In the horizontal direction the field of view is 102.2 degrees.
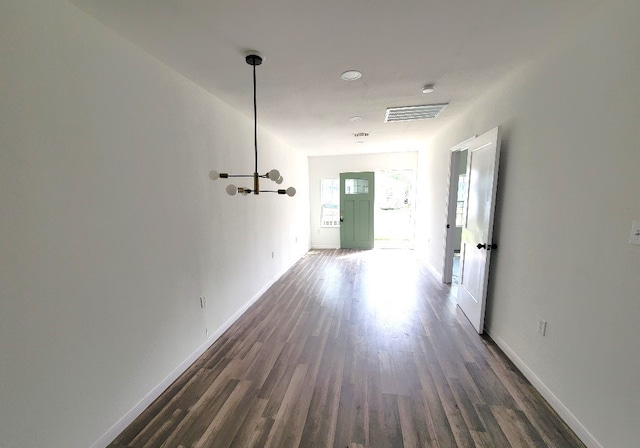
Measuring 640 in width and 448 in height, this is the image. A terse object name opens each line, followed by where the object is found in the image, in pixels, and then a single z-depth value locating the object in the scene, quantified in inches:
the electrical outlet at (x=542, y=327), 74.4
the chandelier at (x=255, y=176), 74.0
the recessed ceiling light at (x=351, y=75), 84.4
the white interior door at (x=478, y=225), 97.8
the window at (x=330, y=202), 275.0
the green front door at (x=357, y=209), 264.2
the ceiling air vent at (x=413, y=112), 122.3
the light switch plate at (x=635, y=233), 49.3
